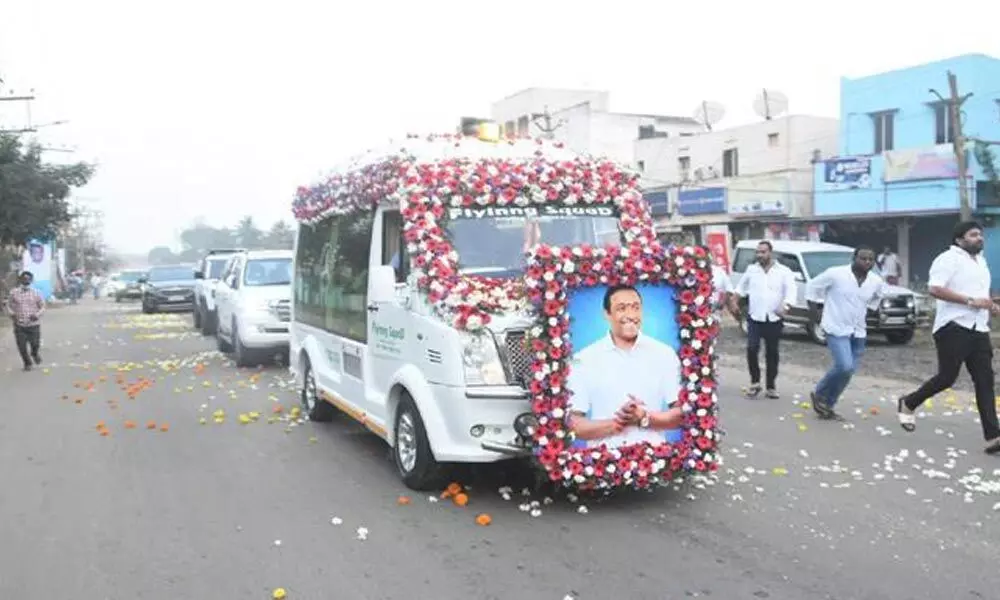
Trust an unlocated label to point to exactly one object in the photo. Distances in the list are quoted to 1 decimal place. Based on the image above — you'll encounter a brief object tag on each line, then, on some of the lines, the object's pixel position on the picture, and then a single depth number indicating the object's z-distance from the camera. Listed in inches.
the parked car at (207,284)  823.1
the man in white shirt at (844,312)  373.1
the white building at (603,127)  1956.2
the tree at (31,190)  1078.4
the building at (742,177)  1349.7
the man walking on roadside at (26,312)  609.3
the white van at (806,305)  693.9
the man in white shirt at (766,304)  429.7
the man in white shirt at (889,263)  1050.1
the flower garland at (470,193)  248.7
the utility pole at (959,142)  886.4
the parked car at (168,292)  1208.2
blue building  1114.1
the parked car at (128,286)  1752.6
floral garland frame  231.5
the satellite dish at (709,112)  1722.4
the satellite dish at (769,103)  1546.5
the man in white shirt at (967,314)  308.7
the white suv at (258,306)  576.1
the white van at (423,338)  240.5
